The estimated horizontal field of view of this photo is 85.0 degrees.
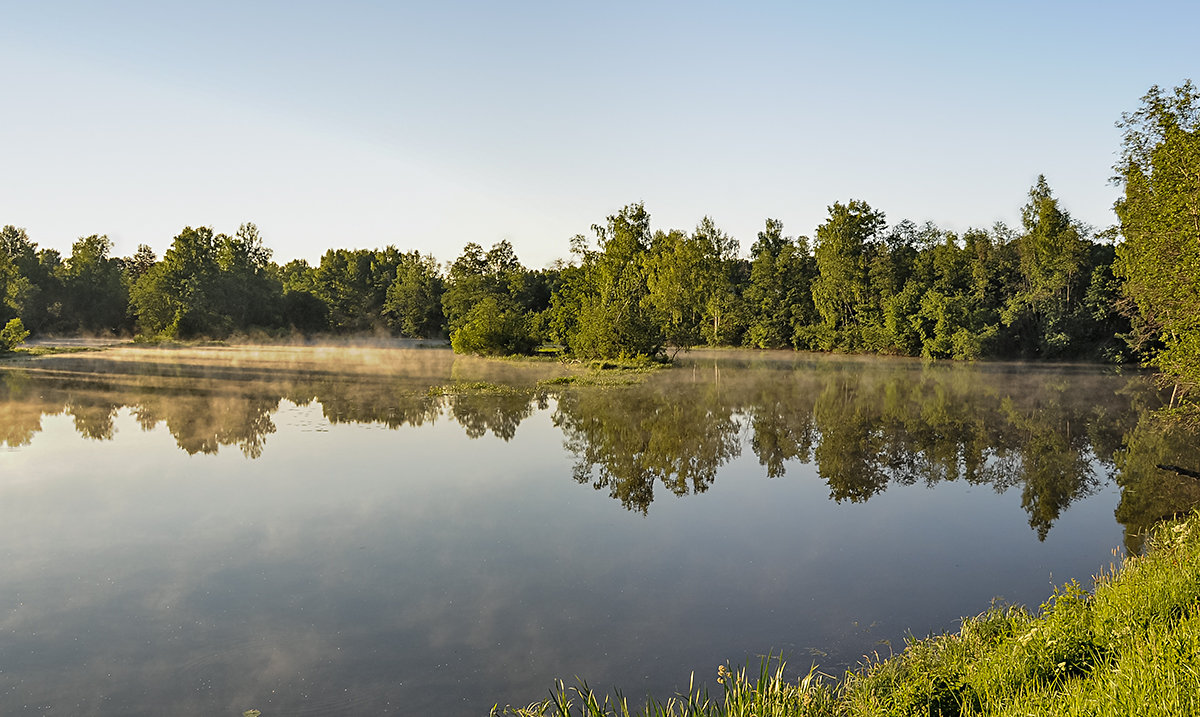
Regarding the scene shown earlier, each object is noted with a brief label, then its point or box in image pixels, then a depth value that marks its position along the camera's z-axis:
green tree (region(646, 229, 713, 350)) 55.47
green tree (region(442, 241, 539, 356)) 57.81
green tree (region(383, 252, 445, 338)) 90.94
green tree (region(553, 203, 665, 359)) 47.44
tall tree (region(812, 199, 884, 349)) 70.81
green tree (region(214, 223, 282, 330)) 83.38
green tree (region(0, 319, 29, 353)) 50.78
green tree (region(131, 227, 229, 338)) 77.94
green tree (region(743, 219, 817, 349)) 77.81
